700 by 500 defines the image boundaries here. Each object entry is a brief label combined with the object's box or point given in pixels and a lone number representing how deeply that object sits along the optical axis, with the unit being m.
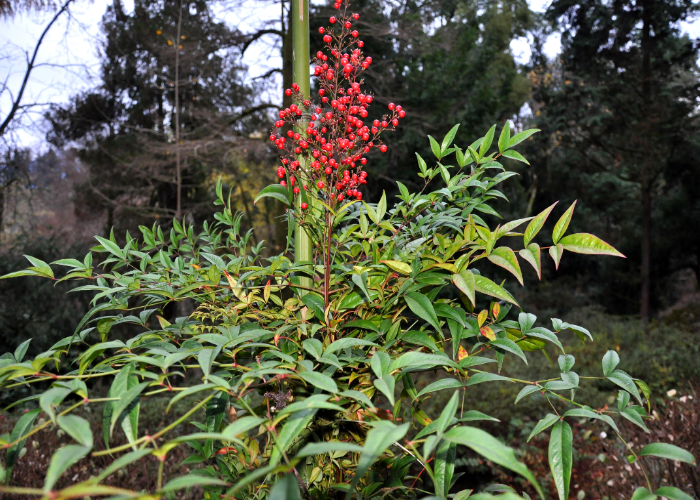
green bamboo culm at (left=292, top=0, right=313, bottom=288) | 0.98
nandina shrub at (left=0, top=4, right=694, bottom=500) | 0.55
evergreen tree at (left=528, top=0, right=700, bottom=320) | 7.57
